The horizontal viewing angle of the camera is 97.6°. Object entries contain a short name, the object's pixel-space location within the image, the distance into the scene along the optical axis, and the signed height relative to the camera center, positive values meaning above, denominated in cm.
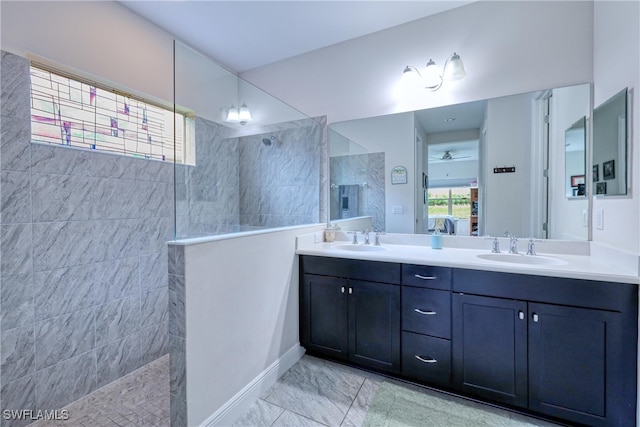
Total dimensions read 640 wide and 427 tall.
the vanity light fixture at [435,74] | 204 +105
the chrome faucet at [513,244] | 196 -25
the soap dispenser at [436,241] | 216 -24
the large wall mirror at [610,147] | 150 +36
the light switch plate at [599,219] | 170 -6
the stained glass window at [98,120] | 168 +64
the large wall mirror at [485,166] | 189 +34
